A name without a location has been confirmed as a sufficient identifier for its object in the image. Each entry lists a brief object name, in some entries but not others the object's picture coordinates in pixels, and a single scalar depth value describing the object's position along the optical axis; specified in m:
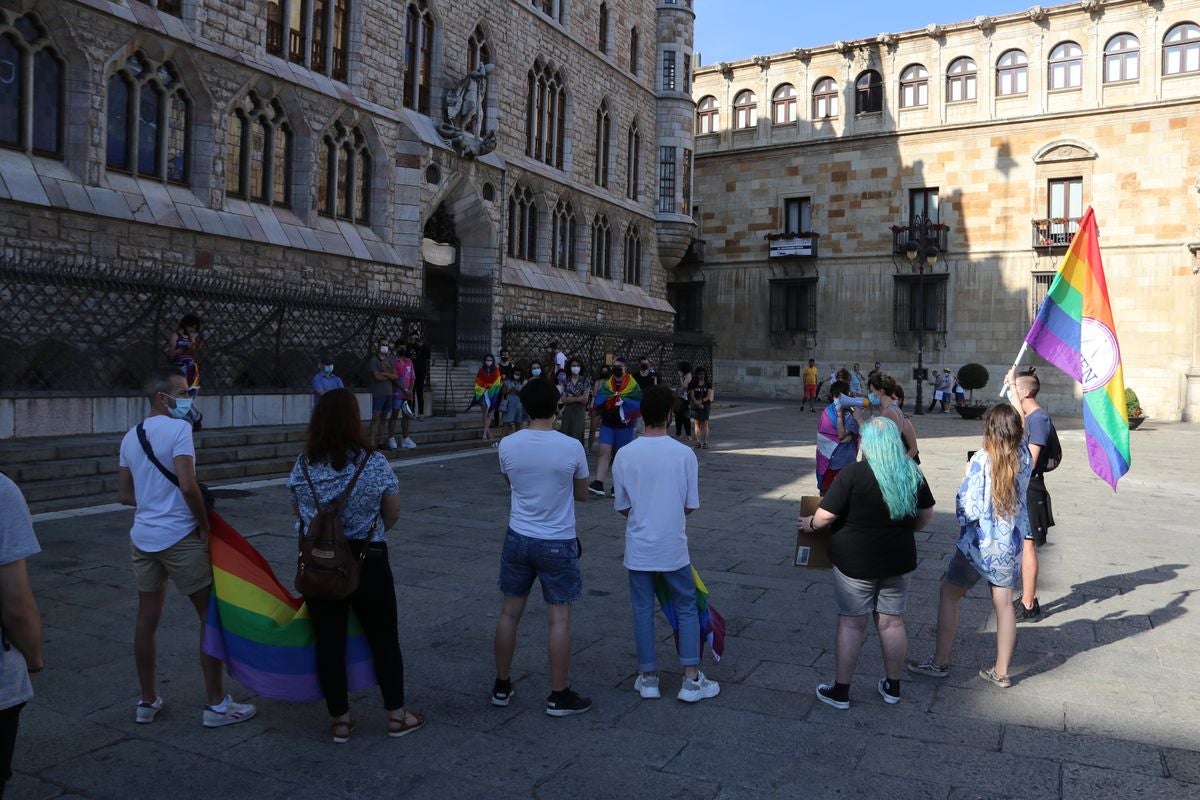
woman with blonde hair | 4.96
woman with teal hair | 4.53
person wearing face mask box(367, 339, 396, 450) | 14.30
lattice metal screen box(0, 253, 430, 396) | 11.27
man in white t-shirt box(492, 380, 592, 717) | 4.45
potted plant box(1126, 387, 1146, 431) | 25.34
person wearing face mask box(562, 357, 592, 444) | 12.45
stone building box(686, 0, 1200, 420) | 31.42
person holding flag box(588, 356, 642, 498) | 11.09
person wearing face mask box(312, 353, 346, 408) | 12.95
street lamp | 31.12
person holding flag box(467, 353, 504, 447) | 16.94
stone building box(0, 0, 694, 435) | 14.43
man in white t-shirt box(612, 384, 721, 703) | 4.59
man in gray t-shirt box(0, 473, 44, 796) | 2.54
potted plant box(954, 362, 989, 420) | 30.88
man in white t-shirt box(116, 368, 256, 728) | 4.18
